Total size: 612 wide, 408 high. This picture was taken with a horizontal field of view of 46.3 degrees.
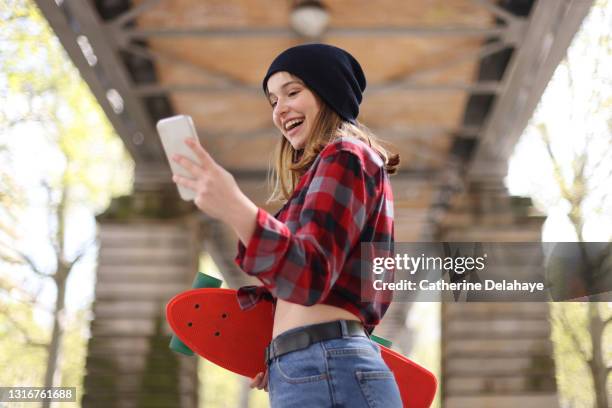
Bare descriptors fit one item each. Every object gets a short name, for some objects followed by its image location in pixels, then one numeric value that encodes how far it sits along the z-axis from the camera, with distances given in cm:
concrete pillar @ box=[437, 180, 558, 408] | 846
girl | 125
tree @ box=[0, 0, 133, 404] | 1145
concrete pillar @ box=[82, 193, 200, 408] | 866
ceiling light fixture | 630
